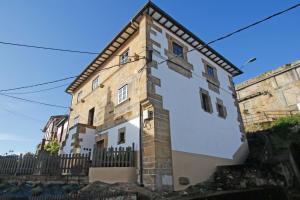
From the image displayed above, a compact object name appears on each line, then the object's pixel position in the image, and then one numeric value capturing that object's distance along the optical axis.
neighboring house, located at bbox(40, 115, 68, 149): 24.28
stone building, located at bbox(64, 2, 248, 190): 8.52
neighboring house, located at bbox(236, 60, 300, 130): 20.59
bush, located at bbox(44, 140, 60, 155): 17.58
